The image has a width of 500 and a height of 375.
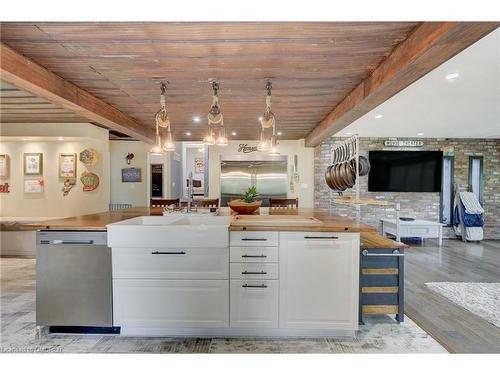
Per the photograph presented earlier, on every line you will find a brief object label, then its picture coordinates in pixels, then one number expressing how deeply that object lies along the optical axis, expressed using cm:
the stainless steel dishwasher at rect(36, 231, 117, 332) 235
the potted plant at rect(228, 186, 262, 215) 319
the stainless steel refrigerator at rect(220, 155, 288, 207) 656
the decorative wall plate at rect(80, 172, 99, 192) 545
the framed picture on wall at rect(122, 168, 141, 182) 754
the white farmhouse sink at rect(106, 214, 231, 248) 230
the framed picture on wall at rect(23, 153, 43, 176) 542
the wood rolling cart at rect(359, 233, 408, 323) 250
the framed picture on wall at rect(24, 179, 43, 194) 547
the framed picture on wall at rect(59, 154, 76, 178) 541
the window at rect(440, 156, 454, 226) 703
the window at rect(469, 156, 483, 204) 702
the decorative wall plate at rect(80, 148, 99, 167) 539
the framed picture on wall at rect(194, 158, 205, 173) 980
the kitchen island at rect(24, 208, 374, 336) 232
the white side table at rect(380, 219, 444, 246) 624
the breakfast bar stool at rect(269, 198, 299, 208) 416
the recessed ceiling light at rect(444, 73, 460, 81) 305
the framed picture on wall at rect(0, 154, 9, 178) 544
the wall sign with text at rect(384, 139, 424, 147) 696
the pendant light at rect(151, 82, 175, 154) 267
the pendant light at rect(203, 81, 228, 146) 257
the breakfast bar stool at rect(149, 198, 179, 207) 409
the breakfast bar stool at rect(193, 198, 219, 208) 407
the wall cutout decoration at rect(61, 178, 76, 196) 543
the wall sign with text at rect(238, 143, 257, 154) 658
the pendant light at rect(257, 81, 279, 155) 266
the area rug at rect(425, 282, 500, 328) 290
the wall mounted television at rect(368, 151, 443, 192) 692
